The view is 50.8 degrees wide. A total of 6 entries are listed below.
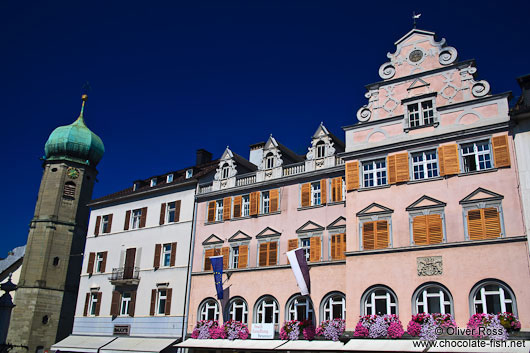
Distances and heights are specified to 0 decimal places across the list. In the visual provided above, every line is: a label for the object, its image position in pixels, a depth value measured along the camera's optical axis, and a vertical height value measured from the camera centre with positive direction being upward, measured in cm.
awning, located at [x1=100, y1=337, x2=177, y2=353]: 3603 +19
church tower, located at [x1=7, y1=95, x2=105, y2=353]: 4675 +873
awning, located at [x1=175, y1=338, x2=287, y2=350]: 3103 +39
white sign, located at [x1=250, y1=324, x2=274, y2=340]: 3212 +112
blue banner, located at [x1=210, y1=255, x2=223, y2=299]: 3491 +472
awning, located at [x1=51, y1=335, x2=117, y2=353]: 3997 +15
